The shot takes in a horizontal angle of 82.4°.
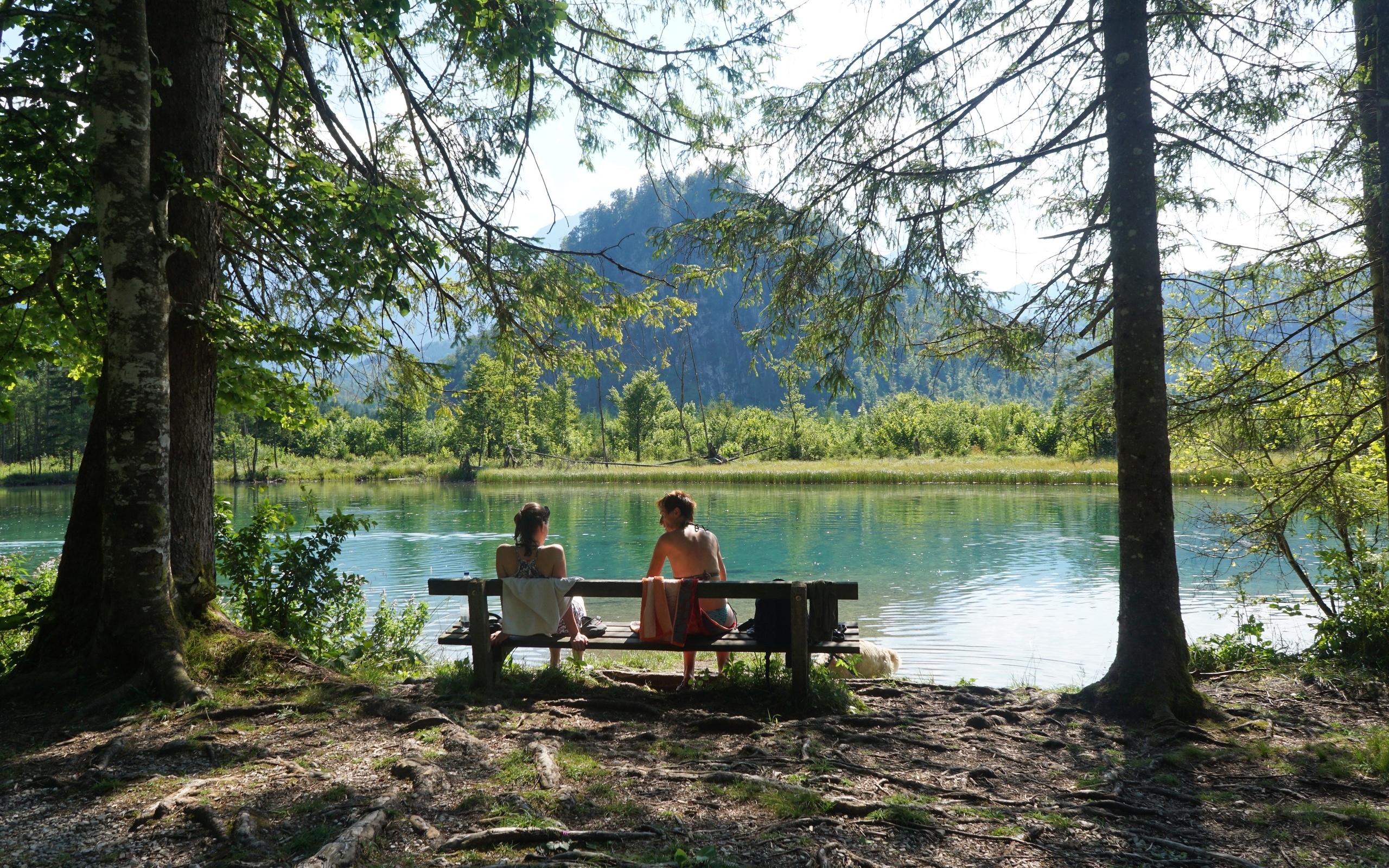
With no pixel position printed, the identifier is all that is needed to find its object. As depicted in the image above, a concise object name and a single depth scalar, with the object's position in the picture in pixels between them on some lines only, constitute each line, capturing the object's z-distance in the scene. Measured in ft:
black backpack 16.84
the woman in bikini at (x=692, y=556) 18.66
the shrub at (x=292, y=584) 21.30
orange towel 17.16
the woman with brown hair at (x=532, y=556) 18.69
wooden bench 16.43
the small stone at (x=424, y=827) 9.66
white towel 17.98
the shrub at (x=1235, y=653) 21.67
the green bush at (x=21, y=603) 17.35
